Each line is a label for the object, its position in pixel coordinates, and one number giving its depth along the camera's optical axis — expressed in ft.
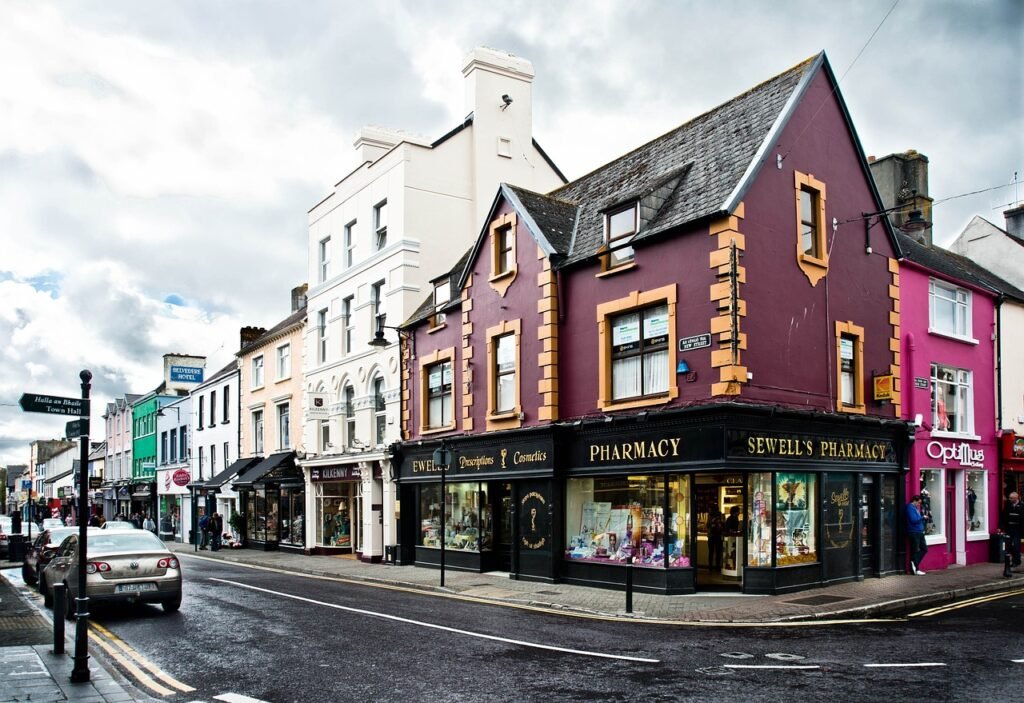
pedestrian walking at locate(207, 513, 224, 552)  117.60
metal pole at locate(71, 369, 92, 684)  30.40
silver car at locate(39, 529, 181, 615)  47.34
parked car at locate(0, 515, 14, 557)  106.11
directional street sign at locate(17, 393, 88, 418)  33.42
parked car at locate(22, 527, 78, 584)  60.59
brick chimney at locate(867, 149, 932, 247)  85.87
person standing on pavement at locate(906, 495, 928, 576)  64.54
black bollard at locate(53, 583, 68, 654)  35.22
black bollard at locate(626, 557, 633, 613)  47.96
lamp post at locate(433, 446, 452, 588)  66.85
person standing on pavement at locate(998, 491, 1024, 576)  65.05
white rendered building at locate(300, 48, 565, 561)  92.02
